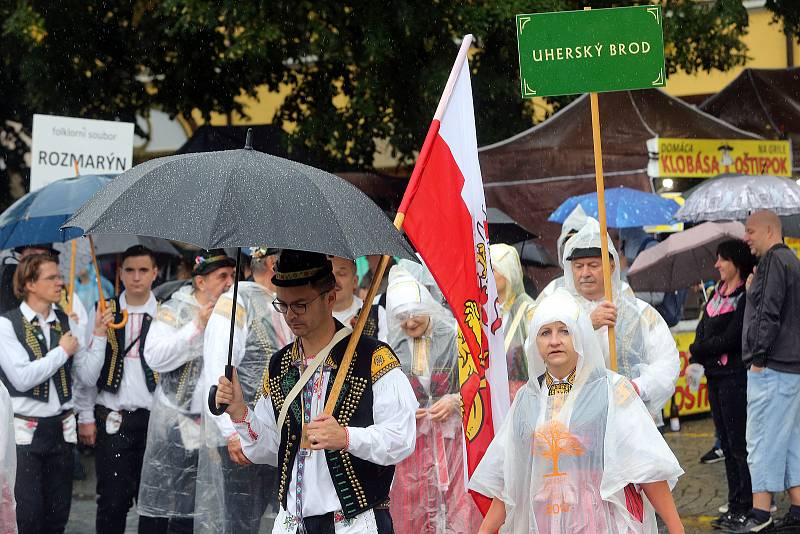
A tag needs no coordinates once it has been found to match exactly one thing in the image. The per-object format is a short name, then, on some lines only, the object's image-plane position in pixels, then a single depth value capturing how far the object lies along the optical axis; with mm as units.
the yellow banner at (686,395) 21870
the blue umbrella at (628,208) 19655
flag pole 7428
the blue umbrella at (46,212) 13327
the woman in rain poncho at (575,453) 8221
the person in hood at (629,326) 10306
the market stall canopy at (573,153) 21898
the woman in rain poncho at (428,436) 11956
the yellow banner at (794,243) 22784
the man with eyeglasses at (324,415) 7414
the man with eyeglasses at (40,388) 12763
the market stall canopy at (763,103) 25069
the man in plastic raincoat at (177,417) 12506
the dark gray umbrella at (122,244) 18598
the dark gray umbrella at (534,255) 21012
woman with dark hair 15427
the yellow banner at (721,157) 21998
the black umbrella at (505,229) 19784
